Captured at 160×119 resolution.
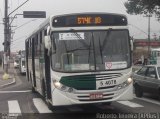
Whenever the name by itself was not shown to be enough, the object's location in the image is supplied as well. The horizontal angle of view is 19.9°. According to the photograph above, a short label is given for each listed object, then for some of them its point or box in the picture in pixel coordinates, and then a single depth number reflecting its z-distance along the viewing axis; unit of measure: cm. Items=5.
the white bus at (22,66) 4791
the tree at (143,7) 3841
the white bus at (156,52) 6753
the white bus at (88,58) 1316
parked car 1791
